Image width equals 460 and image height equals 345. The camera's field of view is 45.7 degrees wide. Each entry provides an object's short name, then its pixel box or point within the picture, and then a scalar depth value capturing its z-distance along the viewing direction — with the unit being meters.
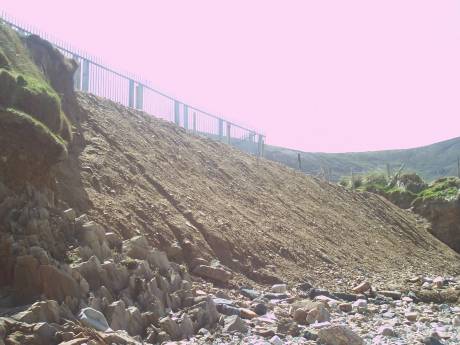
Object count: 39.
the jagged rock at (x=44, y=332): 5.21
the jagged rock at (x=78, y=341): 5.12
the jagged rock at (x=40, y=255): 6.30
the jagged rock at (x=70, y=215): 7.62
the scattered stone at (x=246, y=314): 7.89
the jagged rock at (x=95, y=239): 7.29
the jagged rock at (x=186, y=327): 6.64
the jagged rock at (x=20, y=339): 5.03
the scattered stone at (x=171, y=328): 6.54
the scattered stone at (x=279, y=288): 10.14
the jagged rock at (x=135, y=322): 6.34
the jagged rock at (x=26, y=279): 6.02
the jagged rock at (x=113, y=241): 7.90
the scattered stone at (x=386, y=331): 7.93
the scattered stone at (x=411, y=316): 9.34
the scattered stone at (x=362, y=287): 11.41
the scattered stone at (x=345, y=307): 9.45
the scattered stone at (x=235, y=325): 7.04
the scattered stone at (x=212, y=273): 9.55
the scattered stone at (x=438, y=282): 13.94
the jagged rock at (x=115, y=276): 6.87
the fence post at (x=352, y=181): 32.71
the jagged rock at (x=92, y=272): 6.64
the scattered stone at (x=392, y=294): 11.48
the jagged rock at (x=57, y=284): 6.08
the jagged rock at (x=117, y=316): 6.17
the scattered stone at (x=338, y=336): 6.95
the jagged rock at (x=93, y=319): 5.77
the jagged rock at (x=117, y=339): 5.56
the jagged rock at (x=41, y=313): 5.42
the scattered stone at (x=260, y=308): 8.35
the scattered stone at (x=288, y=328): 7.36
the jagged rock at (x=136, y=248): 7.89
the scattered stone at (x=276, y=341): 6.80
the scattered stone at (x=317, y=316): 8.06
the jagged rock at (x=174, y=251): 9.54
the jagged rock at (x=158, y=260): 8.01
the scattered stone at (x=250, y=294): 9.34
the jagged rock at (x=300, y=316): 8.08
